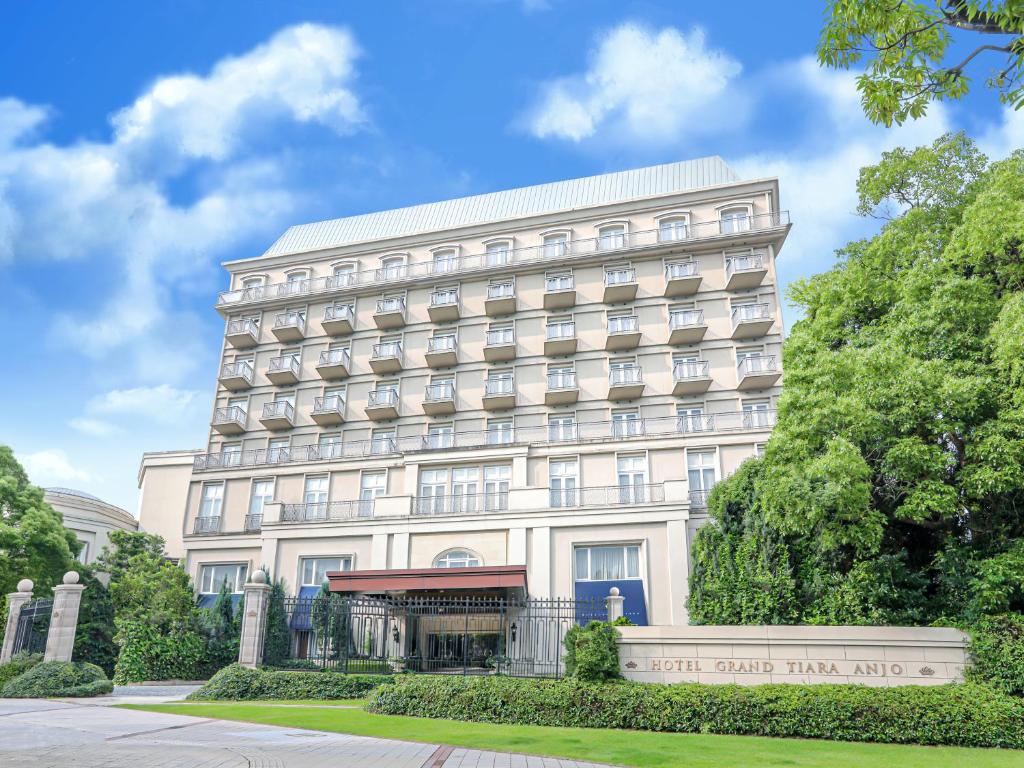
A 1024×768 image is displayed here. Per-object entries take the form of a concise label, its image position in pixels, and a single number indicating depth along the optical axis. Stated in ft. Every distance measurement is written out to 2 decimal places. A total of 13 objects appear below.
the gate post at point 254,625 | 65.10
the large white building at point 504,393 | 97.19
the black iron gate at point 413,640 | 66.54
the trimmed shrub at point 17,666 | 63.87
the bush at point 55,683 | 59.26
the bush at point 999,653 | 43.91
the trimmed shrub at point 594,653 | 48.06
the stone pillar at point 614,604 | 63.72
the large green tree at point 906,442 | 47.80
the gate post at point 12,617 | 69.46
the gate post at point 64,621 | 65.77
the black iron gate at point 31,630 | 70.90
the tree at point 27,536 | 87.30
